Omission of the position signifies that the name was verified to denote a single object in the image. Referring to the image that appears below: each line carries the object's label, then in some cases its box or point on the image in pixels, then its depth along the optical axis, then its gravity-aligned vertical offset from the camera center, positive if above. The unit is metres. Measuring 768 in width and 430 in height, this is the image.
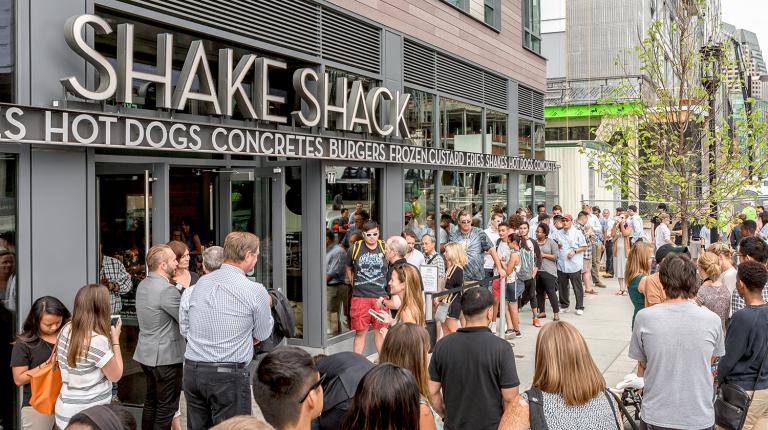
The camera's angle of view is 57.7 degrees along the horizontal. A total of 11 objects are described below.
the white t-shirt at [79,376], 5.12 -1.17
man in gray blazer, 6.02 -1.02
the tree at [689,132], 12.05 +1.48
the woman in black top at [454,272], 9.22 -0.75
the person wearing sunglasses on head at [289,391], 3.20 -0.81
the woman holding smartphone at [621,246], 16.73 -0.75
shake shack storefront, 6.06 +0.86
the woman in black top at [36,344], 5.37 -0.97
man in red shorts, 9.34 -0.84
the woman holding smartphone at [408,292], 6.39 -0.71
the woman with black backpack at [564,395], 3.70 -0.96
